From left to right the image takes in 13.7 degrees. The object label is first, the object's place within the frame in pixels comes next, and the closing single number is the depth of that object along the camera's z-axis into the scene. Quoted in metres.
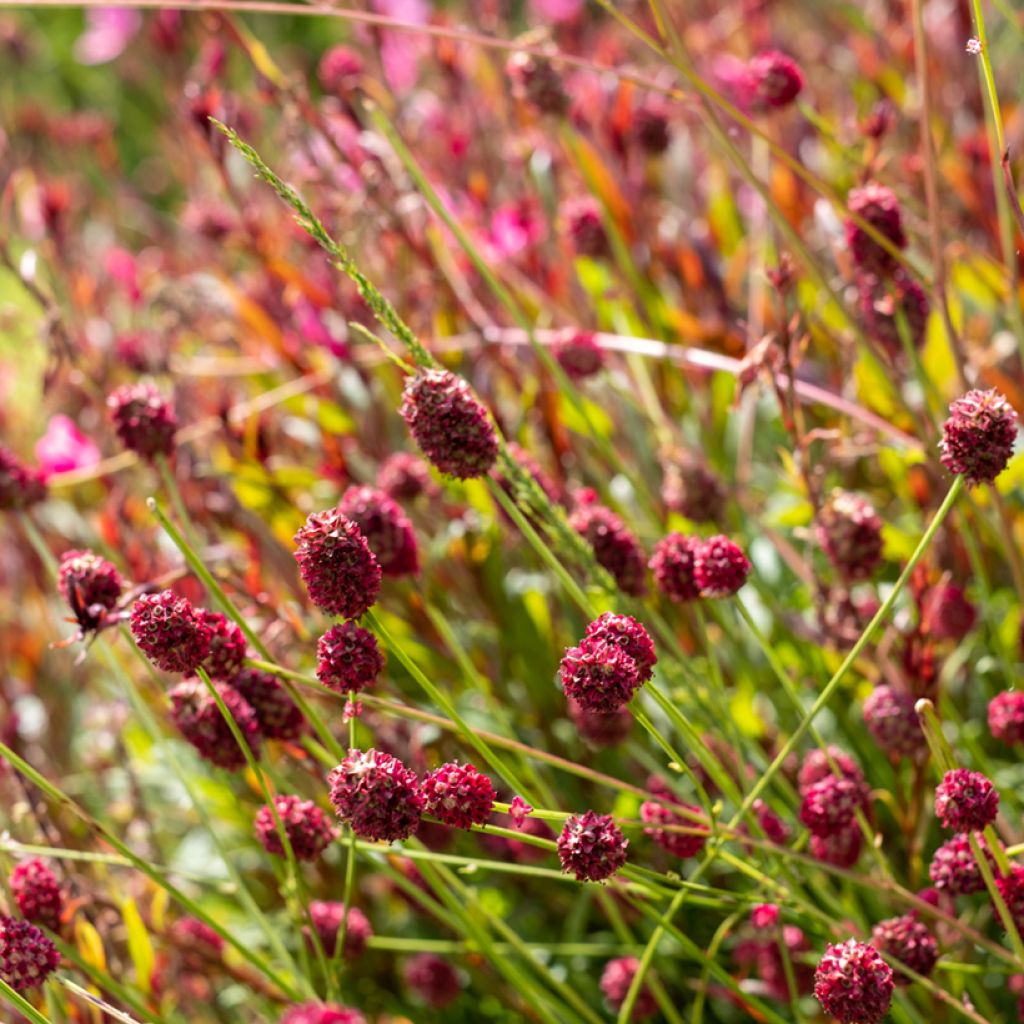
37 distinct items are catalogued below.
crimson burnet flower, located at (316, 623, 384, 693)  0.79
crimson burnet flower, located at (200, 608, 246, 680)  0.81
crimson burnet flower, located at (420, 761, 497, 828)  0.78
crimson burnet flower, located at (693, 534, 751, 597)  0.82
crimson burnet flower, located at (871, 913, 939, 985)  0.83
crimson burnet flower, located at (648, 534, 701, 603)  0.84
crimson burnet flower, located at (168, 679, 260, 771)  0.85
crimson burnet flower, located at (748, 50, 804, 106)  0.94
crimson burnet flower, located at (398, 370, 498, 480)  0.80
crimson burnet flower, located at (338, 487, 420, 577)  0.86
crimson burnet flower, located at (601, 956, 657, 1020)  0.91
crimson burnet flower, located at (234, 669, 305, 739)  0.85
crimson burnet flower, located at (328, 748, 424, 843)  0.77
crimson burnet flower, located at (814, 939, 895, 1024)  0.78
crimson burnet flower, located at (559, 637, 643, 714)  0.78
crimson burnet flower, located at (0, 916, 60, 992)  0.80
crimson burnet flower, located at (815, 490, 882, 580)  0.88
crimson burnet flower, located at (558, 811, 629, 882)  0.78
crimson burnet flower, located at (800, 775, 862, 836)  0.83
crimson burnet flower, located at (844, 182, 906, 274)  0.89
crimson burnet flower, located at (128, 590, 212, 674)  0.78
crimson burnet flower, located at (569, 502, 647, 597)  0.87
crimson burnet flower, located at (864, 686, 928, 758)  0.86
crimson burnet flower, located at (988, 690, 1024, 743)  0.85
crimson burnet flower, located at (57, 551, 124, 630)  0.82
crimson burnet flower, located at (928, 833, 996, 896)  0.82
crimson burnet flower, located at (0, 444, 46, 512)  0.90
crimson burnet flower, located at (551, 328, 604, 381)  0.95
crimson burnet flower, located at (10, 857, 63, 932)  0.85
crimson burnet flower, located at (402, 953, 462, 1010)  0.97
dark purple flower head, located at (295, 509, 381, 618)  0.78
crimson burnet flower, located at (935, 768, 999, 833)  0.79
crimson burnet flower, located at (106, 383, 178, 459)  0.89
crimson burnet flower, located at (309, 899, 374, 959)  0.90
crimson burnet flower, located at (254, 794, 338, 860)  0.84
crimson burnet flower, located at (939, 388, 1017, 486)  0.79
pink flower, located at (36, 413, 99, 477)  1.10
